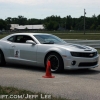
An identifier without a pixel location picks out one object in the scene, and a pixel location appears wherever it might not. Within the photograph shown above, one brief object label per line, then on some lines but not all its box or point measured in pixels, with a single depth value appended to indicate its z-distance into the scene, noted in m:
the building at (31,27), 186.70
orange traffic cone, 10.01
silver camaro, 10.81
